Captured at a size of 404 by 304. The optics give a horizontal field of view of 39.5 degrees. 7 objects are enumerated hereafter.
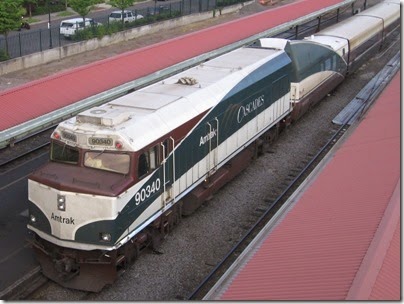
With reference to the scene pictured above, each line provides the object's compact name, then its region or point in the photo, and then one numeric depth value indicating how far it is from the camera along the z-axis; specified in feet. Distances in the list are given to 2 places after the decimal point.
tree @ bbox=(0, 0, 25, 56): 115.55
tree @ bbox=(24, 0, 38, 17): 188.03
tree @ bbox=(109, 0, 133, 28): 156.35
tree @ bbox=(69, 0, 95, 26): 142.41
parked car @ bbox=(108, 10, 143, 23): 162.09
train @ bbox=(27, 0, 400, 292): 40.16
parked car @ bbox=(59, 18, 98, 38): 144.56
